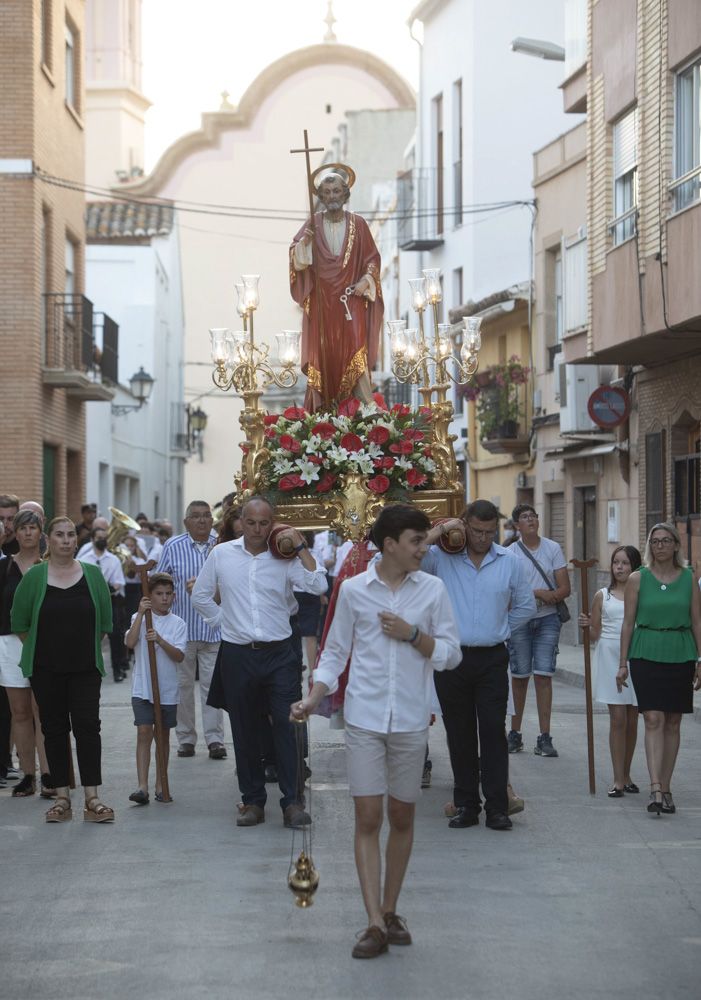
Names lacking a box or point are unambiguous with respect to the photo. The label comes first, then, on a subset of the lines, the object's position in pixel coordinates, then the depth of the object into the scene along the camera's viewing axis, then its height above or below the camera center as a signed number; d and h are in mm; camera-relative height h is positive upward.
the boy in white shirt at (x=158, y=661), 10789 -771
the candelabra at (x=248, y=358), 13117 +1458
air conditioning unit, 25062 +2133
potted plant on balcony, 29516 +2602
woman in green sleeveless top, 10242 -652
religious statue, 13500 +1962
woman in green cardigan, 9961 -624
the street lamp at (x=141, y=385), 32906 +3140
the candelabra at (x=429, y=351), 13312 +1530
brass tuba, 22266 +181
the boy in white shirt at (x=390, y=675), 6914 -550
